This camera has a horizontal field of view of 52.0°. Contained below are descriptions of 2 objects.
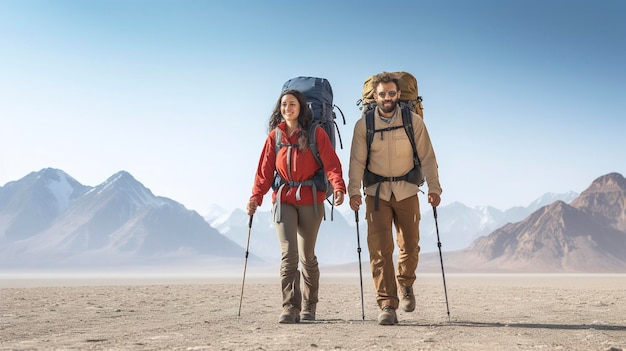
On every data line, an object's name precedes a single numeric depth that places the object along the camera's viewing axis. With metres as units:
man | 7.20
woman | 7.23
